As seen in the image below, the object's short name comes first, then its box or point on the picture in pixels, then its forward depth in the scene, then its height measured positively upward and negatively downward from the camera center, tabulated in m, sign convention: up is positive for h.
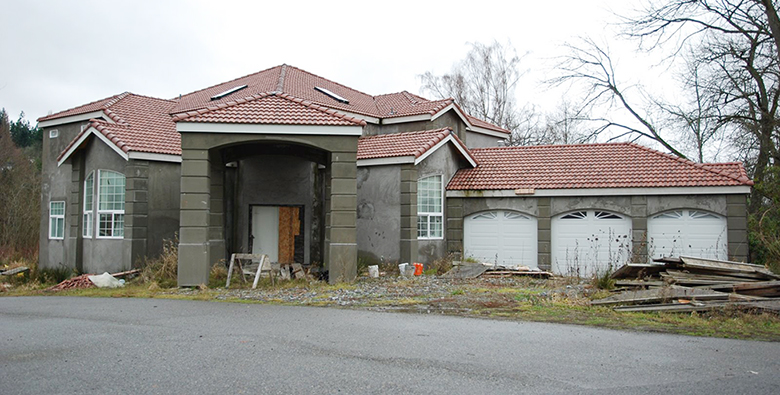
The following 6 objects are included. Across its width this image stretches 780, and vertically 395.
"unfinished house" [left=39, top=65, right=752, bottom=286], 18.78 +0.96
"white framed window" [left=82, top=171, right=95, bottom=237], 19.55 +0.67
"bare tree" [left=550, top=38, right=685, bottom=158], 32.41 +6.17
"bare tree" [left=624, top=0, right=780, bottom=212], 24.16 +6.41
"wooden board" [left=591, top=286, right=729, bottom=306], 10.60 -1.18
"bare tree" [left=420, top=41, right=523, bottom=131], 40.12 +8.71
